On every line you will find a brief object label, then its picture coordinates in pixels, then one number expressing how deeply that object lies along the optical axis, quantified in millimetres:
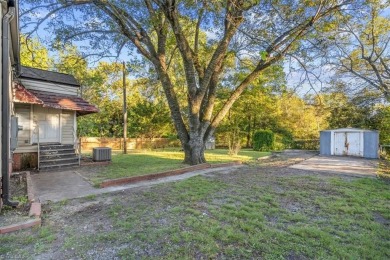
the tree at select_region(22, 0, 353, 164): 8164
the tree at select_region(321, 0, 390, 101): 14102
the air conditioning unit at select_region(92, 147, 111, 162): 10961
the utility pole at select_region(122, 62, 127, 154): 15148
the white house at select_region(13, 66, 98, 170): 9133
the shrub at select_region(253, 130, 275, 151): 21547
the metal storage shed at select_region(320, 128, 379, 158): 16062
